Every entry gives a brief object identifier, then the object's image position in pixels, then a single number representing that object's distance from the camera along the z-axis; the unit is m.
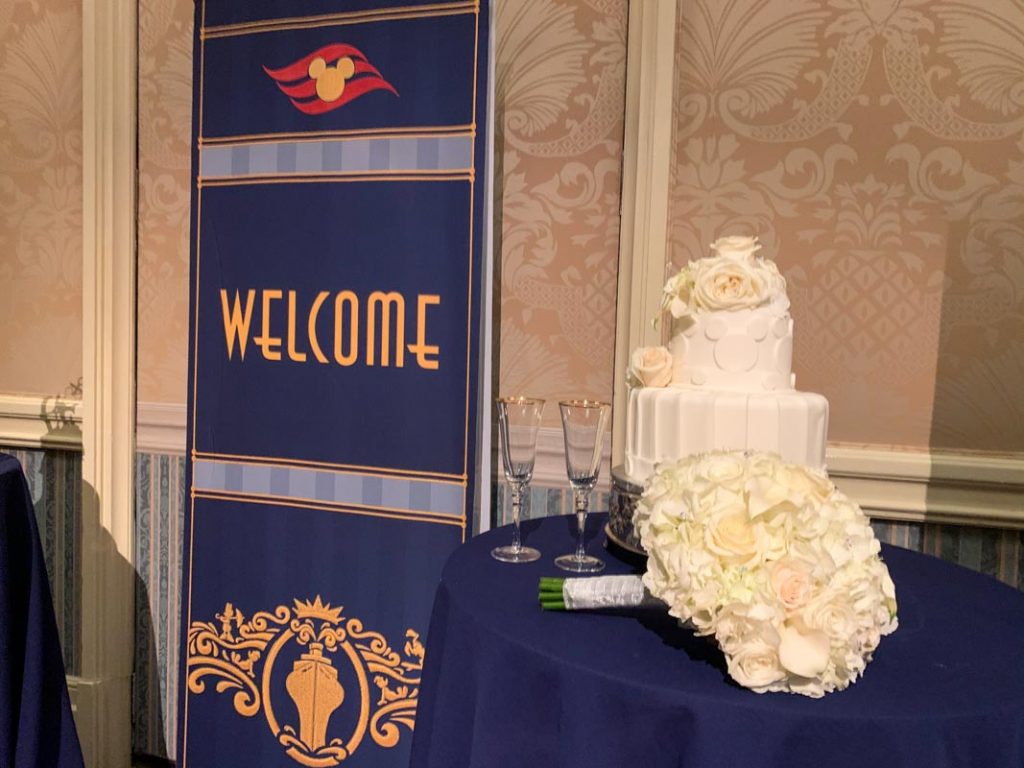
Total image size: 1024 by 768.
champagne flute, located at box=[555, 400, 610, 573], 1.12
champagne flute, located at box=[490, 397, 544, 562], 1.15
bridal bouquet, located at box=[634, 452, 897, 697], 0.72
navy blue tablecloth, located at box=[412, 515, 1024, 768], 0.71
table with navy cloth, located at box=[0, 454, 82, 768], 1.51
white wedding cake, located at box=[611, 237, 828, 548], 1.11
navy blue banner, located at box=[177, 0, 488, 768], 1.73
